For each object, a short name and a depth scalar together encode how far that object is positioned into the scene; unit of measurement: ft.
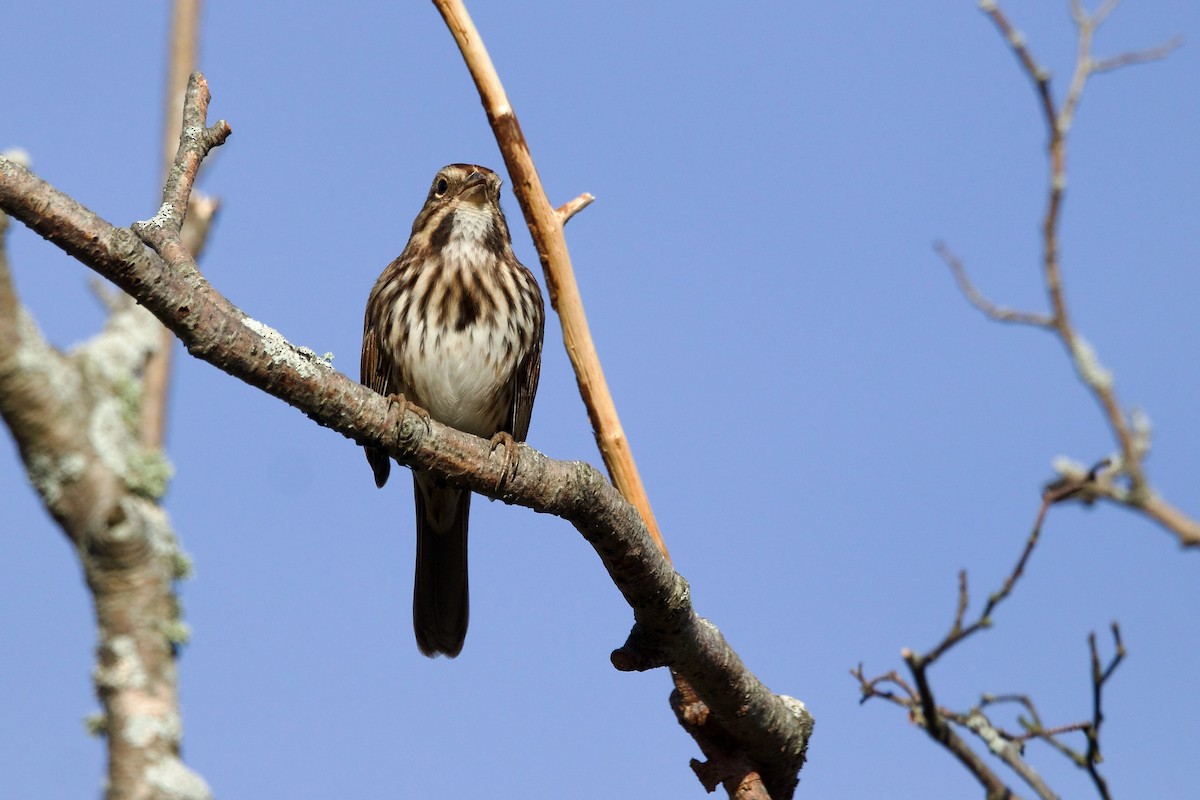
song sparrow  32.19
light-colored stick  26.66
